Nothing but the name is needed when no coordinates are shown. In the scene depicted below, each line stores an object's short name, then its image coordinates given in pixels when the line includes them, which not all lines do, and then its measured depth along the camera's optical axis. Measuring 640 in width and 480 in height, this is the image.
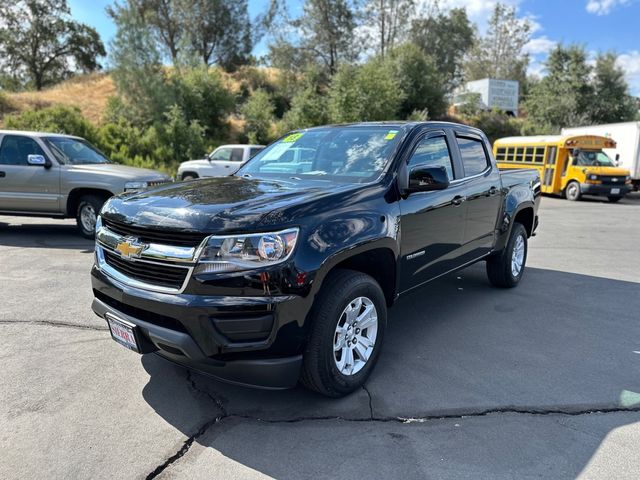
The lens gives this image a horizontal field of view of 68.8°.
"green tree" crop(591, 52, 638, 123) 35.91
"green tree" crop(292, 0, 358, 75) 34.34
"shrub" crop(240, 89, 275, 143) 26.38
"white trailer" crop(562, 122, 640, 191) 19.77
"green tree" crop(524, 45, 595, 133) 35.72
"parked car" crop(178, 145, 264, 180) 15.41
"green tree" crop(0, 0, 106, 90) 35.78
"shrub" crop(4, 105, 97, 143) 20.36
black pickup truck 2.64
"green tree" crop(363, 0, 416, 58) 37.22
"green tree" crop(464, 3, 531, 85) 57.56
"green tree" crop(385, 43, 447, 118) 32.00
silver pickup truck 8.09
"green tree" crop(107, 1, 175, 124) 23.44
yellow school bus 17.58
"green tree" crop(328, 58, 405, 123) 25.92
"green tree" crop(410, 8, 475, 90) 41.44
